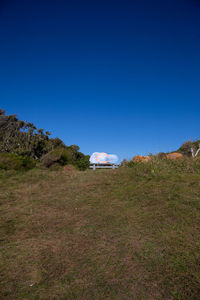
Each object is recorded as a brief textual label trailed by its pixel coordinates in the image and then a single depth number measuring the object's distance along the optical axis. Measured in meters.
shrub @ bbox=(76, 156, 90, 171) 13.56
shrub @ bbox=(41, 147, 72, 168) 12.12
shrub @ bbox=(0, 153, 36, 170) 9.91
